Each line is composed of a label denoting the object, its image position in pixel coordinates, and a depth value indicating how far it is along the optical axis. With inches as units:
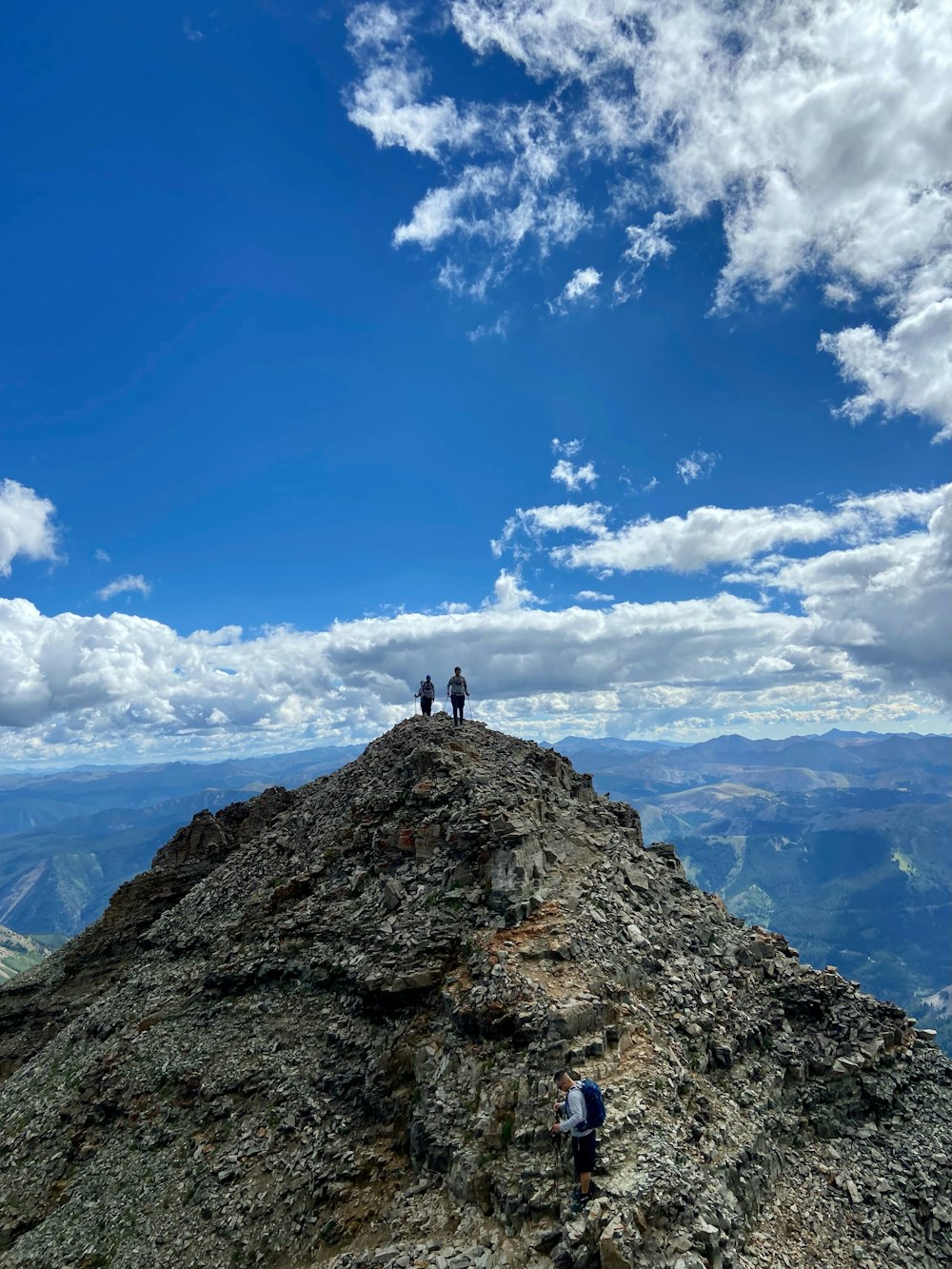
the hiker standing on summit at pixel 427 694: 2096.5
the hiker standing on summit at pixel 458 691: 1937.7
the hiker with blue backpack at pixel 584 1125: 697.6
